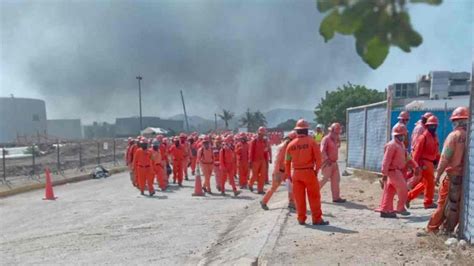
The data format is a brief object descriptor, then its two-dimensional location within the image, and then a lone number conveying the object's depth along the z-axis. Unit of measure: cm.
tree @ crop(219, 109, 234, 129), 9060
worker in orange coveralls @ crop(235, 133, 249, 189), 1371
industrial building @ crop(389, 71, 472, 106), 5897
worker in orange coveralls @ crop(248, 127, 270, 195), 1246
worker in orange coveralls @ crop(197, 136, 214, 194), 1295
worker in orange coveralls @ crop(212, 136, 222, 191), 1288
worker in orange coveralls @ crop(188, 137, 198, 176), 1805
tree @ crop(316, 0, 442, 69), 142
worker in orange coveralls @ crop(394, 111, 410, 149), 932
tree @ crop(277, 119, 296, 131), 9961
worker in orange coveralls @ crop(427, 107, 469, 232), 567
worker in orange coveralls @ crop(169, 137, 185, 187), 1563
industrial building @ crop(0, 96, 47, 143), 8425
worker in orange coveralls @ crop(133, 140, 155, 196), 1281
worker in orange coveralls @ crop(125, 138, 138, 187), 1476
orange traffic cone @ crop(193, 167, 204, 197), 1257
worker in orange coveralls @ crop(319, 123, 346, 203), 923
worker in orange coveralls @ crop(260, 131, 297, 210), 888
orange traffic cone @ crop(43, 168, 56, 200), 1307
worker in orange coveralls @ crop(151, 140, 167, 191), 1381
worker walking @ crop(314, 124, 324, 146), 1690
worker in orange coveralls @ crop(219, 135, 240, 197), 1263
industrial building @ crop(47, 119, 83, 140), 11194
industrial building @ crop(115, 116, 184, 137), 10644
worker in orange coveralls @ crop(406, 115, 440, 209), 769
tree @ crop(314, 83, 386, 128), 5553
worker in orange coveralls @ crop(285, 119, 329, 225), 697
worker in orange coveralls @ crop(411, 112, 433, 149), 844
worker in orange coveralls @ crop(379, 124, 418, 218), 719
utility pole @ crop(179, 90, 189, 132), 5861
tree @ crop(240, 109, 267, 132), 10269
